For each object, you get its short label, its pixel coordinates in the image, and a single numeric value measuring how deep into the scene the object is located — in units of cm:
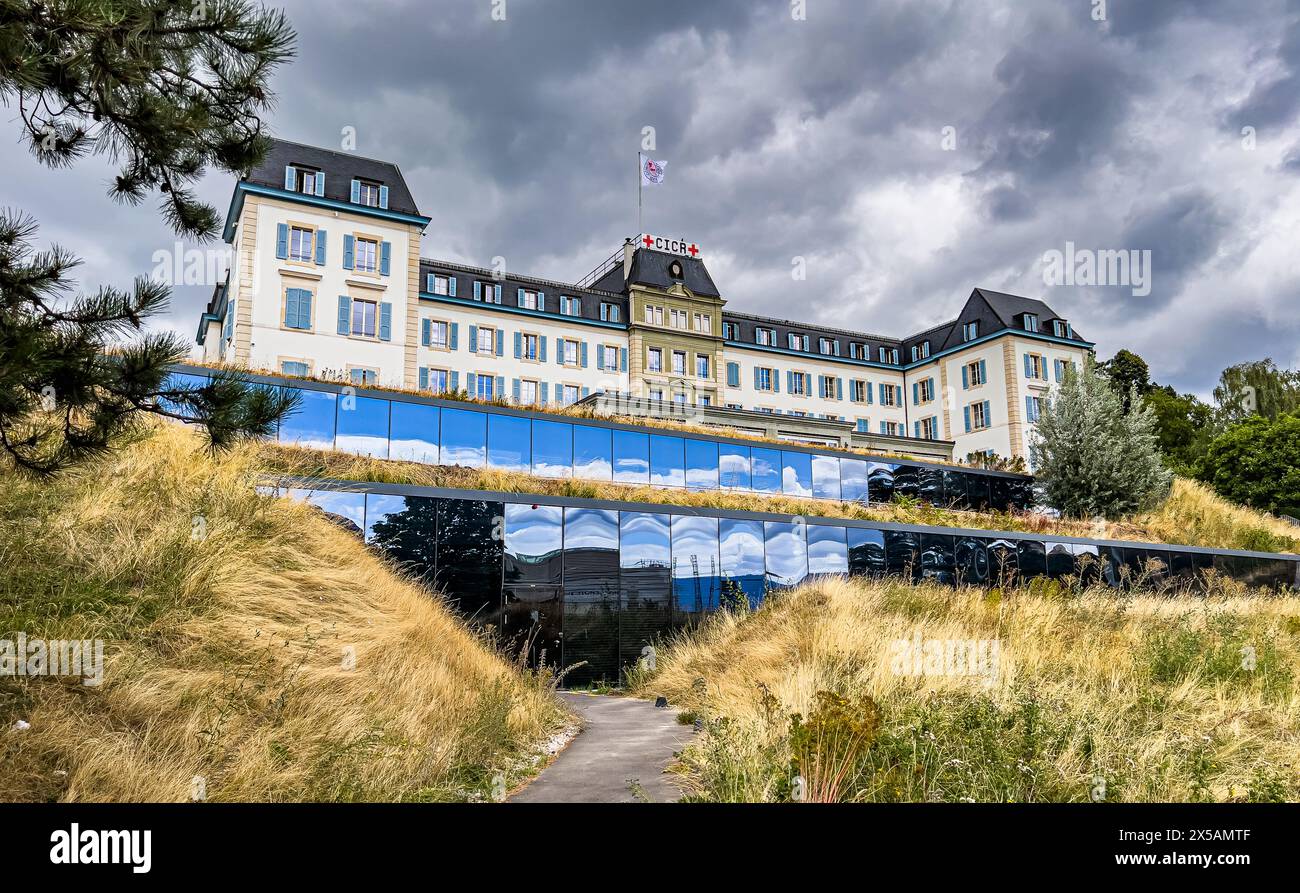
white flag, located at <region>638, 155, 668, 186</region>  4675
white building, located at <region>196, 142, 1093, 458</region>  3656
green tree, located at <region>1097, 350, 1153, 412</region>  5475
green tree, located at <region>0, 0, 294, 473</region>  464
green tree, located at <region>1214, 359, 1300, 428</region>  5172
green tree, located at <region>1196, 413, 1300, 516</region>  3956
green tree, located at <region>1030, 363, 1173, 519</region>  3219
